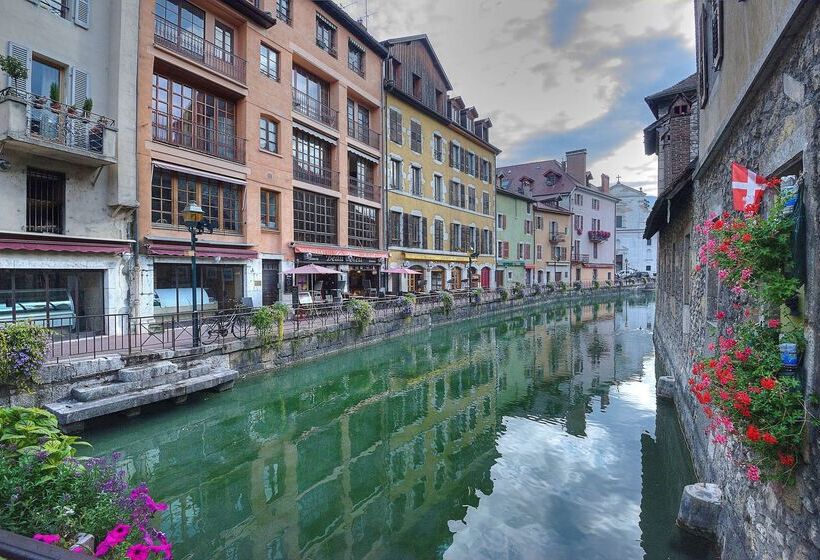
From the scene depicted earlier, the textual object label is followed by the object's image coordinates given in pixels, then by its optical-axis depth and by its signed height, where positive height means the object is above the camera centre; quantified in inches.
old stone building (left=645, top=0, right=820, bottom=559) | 117.3 +51.1
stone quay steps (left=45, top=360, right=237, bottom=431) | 300.5 -93.5
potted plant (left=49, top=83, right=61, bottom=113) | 452.1 +182.2
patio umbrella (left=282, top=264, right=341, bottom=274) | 701.9 +6.3
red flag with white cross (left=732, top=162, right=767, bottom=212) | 148.6 +30.9
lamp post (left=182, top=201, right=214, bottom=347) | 436.5 +54.6
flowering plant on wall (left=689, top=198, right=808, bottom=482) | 115.0 -25.6
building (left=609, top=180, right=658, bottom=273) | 2657.5 +273.1
